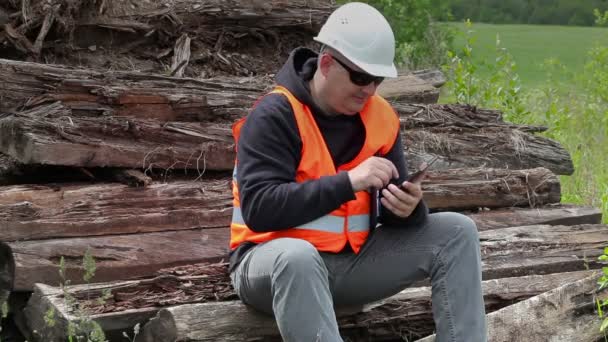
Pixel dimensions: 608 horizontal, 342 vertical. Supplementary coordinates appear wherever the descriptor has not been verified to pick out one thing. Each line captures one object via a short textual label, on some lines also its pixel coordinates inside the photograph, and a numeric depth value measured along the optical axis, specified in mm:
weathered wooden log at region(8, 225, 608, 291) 5188
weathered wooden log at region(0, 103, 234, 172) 5586
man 4164
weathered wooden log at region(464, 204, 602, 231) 6641
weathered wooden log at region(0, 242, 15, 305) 5156
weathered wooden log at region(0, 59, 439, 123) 6082
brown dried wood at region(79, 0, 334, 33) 7258
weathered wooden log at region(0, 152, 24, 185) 5773
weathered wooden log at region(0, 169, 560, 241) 5312
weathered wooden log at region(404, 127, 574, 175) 7047
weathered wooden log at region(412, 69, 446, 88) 8516
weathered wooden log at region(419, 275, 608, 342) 4895
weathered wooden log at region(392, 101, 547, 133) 7266
